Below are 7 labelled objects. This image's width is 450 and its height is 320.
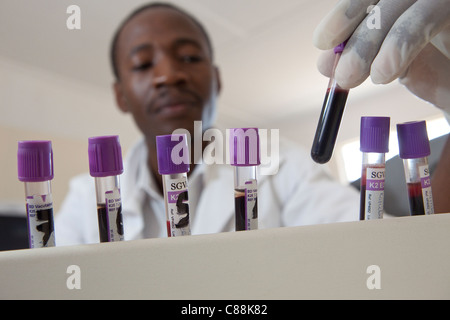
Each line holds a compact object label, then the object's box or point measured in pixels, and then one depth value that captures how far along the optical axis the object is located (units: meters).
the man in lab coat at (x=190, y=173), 0.65
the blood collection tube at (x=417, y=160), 0.27
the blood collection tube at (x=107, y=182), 0.25
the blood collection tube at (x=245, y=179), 0.26
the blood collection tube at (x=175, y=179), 0.25
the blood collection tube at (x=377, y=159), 0.26
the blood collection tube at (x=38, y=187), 0.25
